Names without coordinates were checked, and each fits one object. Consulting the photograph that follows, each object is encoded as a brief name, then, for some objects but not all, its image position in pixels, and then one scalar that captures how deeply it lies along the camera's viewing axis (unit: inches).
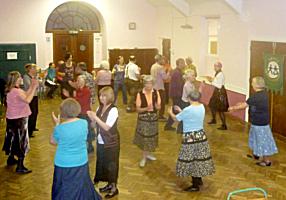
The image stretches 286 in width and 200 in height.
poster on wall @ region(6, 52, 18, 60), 389.4
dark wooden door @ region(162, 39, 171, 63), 410.4
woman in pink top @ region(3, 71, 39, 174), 180.0
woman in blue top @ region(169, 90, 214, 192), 155.8
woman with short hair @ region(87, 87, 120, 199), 146.5
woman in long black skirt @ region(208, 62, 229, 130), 257.2
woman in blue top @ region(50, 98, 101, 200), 122.2
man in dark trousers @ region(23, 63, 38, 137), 220.4
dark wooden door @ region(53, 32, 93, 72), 418.6
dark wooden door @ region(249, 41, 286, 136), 239.6
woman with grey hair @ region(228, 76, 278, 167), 186.5
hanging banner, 238.9
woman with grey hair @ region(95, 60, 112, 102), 265.3
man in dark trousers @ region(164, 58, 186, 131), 250.5
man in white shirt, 320.1
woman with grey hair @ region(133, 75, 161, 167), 182.7
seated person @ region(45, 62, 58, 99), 373.9
